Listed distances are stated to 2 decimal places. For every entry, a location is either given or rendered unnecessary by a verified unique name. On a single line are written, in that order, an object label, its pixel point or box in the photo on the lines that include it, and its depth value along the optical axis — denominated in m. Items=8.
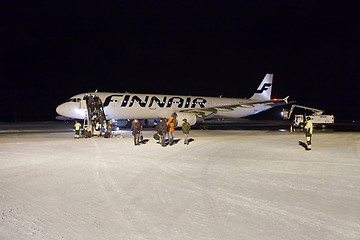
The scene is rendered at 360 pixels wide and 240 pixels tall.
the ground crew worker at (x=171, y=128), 20.25
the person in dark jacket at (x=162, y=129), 20.05
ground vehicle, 40.56
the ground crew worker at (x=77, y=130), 24.28
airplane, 33.69
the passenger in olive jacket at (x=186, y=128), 20.58
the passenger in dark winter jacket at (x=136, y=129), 20.31
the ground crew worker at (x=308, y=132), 18.38
